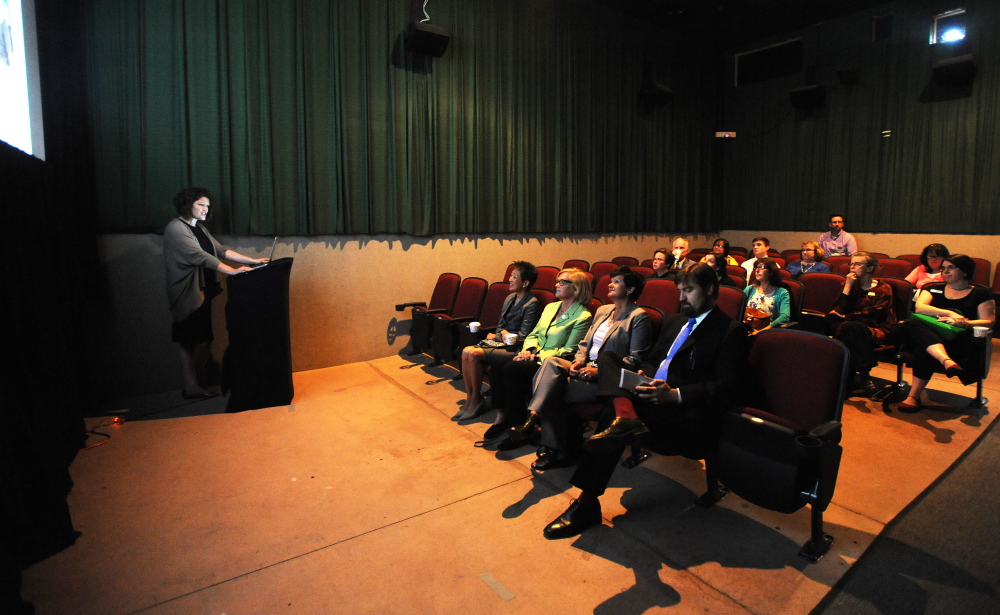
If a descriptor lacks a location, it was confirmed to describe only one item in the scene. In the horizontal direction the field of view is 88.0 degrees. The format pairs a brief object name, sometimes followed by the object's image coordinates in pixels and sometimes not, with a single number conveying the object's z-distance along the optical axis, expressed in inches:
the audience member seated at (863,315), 143.3
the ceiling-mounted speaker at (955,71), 249.9
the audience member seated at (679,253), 233.6
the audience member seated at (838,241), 285.6
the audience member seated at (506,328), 142.3
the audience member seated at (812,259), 200.2
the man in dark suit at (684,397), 84.0
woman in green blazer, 122.6
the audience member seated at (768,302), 143.3
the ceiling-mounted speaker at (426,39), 205.0
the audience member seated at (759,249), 218.2
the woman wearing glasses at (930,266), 176.9
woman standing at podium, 155.9
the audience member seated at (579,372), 106.9
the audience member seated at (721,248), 254.8
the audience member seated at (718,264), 180.3
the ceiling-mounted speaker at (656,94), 301.3
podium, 146.3
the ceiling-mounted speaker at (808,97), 303.1
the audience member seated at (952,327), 131.2
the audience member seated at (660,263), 205.9
